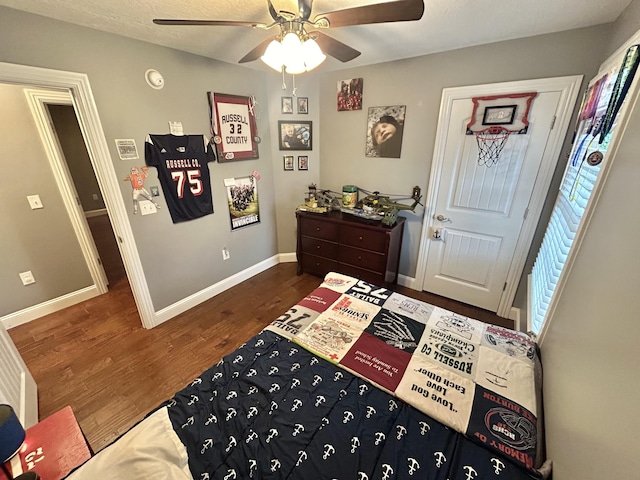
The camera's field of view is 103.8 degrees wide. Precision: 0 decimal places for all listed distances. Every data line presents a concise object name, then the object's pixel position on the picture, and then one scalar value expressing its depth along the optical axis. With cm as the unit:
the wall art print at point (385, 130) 254
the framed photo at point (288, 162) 310
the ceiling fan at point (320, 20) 109
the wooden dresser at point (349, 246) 261
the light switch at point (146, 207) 212
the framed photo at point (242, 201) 277
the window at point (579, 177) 116
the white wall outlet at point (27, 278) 234
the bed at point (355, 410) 86
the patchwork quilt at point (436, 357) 100
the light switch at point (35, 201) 231
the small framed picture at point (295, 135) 298
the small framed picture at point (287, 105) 288
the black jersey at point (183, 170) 213
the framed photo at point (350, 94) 264
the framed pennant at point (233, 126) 242
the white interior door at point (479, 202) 201
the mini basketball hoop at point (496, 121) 200
